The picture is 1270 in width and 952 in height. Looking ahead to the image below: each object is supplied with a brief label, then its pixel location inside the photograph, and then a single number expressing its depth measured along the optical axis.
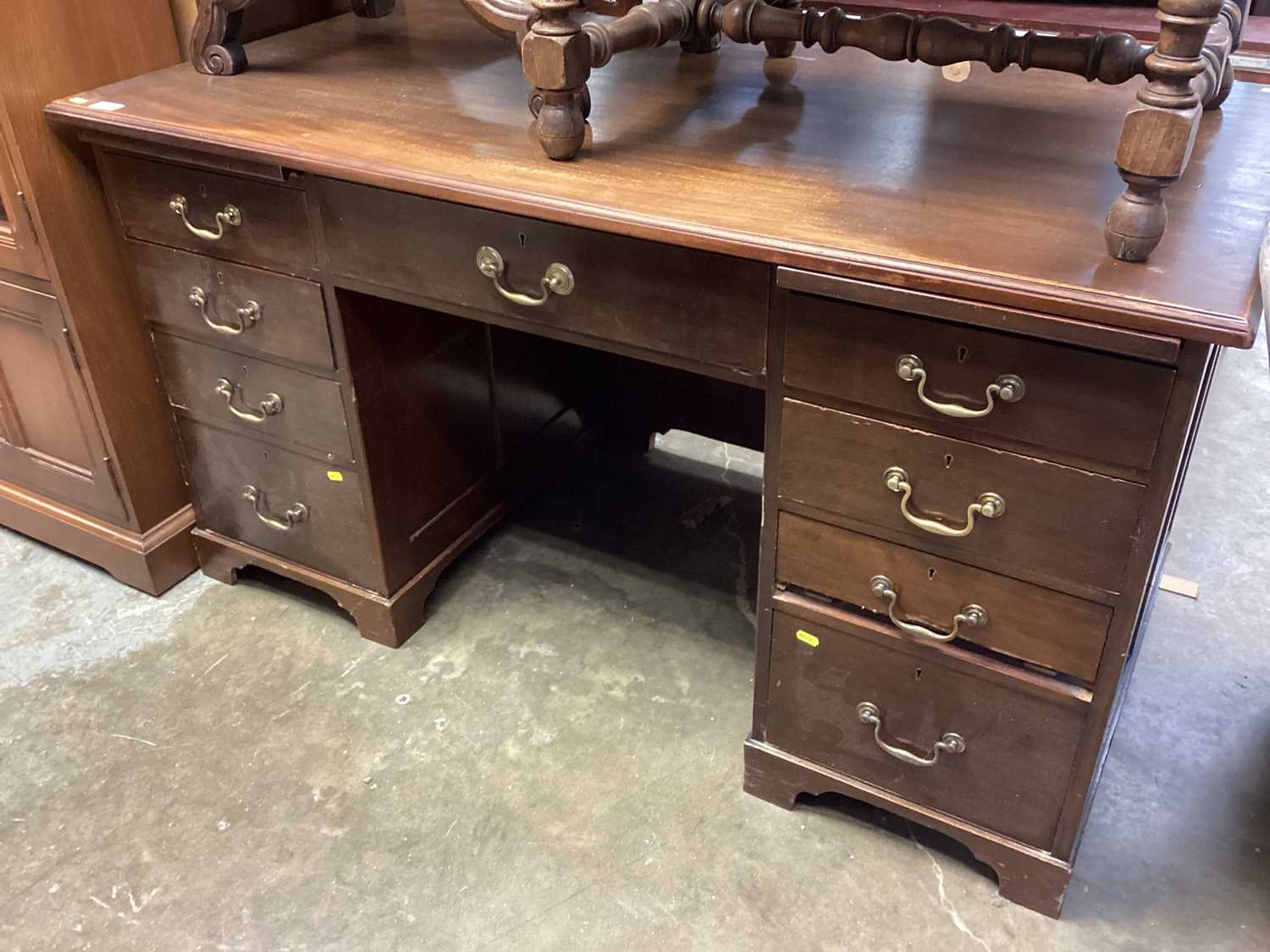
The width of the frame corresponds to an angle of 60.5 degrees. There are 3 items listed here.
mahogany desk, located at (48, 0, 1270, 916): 1.05
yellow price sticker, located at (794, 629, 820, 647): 1.36
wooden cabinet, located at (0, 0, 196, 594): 1.53
